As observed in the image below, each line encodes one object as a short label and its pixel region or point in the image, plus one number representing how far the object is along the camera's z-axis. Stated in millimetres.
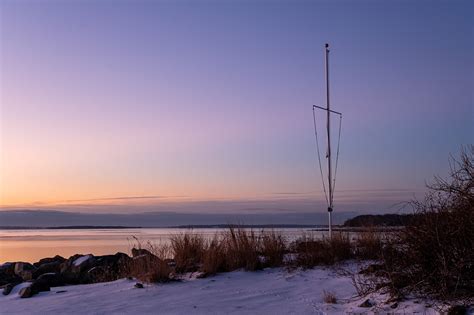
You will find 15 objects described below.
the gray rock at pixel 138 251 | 14959
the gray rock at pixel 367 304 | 8520
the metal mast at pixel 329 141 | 15992
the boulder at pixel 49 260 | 18459
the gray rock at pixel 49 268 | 16495
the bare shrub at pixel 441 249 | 7910
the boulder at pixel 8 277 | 15298
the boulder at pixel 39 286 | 11371
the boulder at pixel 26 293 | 11109
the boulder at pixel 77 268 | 14745
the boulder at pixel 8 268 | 17038
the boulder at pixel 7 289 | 11734
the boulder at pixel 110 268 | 13320
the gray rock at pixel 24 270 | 15750
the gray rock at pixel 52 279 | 12664
